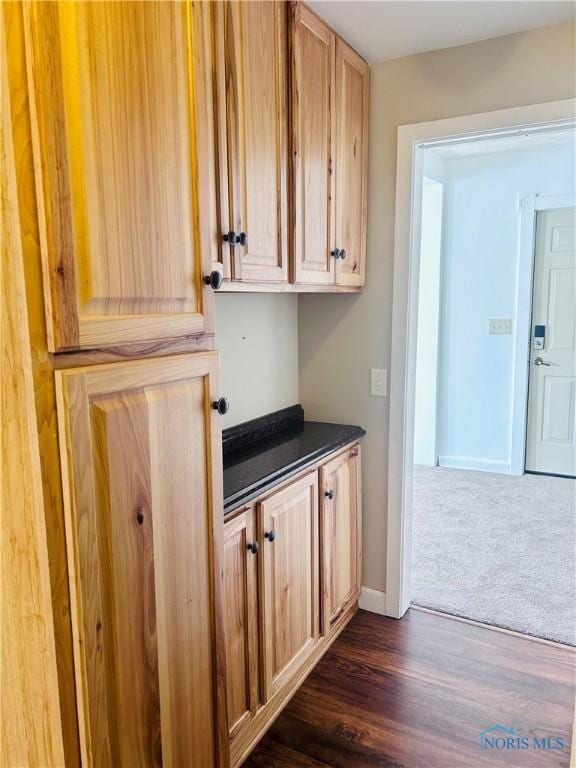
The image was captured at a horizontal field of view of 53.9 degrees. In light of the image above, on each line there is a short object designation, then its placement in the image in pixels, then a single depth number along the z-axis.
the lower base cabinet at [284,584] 1.73
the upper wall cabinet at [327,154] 1.93
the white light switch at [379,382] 2.56
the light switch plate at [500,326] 4.54
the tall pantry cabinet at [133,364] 0.90
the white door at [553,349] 4.36
